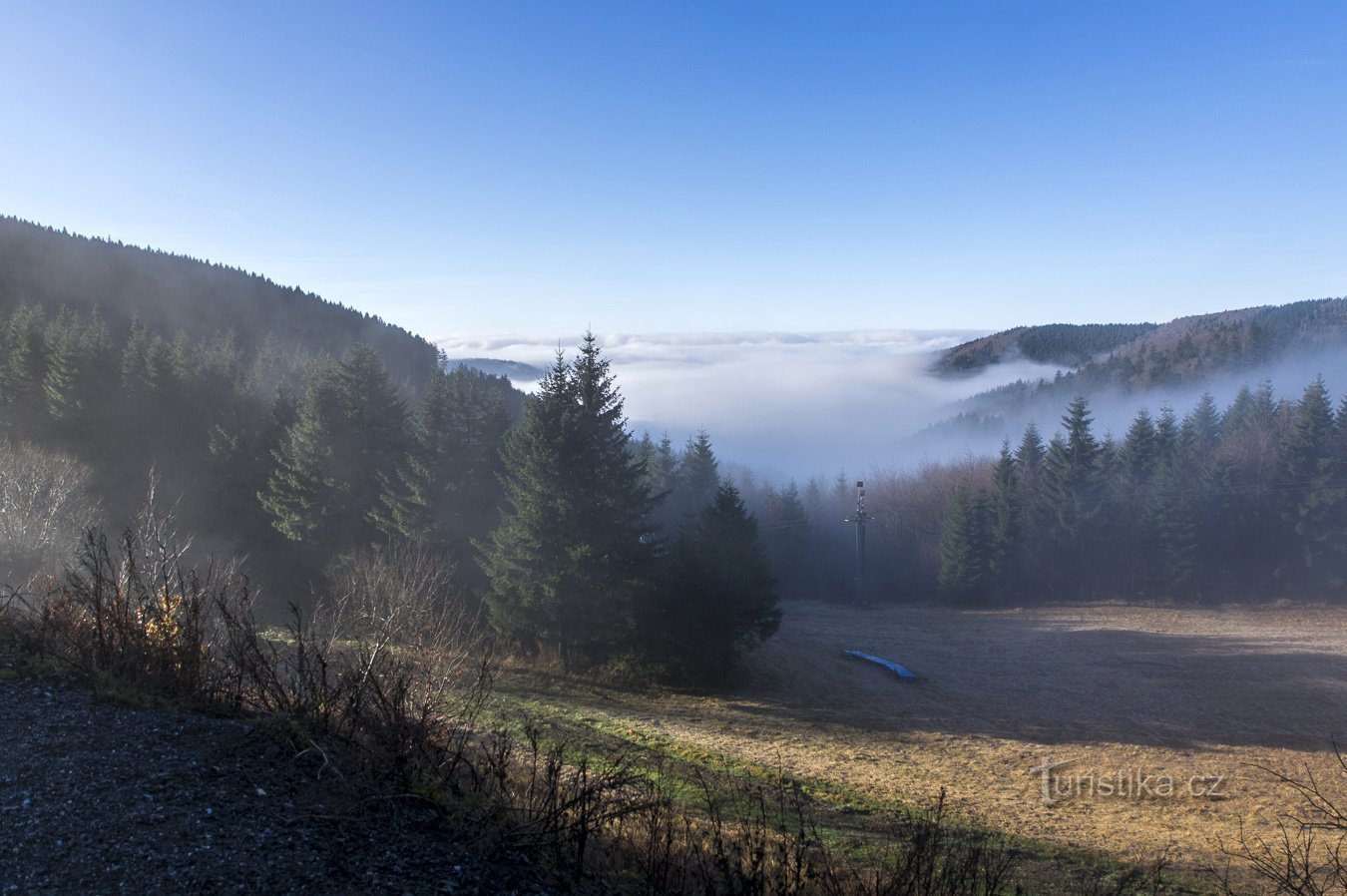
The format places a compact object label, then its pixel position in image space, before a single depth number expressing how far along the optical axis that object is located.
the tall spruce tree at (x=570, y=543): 23.38
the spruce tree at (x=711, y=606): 24.08
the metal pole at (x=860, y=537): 47.81
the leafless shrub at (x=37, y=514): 18.69
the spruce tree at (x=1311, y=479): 47.47
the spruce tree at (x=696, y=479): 47.25
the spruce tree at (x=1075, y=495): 51.06
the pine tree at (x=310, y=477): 28.89
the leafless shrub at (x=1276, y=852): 9.71
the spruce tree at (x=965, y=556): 49.41
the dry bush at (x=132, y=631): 6.68
